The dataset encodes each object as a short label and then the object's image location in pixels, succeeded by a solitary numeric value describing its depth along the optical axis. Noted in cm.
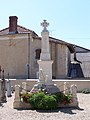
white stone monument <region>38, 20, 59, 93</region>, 673
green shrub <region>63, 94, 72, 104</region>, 587
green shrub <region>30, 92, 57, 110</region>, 548
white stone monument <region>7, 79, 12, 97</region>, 861
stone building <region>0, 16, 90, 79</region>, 1364
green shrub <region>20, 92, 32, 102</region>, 581
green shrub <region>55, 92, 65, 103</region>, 578
